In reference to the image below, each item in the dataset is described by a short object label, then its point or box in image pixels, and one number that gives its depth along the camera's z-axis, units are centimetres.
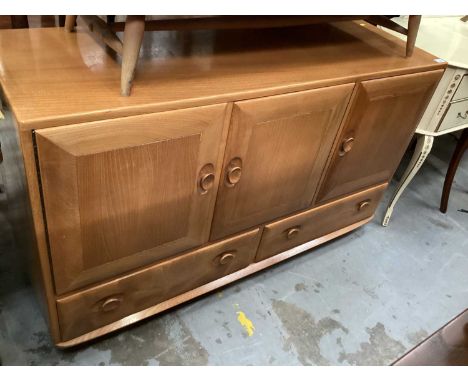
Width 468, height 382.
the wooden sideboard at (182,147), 61
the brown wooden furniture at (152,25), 60
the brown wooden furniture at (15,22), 114
